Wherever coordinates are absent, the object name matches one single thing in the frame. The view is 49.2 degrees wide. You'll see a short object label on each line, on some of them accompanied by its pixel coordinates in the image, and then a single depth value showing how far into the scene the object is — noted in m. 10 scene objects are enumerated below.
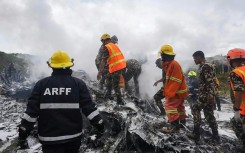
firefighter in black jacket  3.01
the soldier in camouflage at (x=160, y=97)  5.97
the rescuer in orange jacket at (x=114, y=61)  6.27
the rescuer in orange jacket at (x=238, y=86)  3.88
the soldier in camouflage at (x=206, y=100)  5.08
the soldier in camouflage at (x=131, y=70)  8.42
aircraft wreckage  4.54
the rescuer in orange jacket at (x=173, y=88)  5.29
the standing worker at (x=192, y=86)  8.40
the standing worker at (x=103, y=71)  7.21
